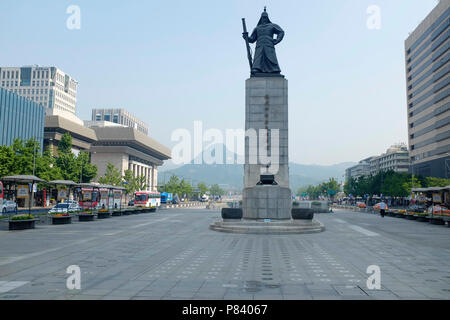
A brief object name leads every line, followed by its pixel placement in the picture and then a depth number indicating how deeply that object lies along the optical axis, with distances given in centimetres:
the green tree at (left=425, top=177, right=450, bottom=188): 6156
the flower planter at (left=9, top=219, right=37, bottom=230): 2134
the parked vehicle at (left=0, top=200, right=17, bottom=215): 3641
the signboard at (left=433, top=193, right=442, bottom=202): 2994
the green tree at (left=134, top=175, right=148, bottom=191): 8585
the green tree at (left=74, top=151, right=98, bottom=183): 5783
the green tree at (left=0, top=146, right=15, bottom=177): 3909
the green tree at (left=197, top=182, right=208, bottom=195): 14965
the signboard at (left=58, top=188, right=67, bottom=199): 2819
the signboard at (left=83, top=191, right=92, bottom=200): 3839
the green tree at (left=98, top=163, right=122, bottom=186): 7450
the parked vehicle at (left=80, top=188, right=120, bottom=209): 3922
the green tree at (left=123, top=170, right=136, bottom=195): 8275
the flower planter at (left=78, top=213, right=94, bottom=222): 2908
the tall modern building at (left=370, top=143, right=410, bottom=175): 13538
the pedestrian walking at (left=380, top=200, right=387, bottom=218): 3891
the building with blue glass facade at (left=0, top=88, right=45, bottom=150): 6788
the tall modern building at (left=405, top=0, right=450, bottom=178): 7256
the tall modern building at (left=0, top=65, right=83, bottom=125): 14275
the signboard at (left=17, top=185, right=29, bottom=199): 2359
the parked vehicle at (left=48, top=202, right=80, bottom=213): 3571
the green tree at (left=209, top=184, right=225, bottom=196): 18224
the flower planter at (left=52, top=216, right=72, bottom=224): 2583
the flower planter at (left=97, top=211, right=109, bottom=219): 3284
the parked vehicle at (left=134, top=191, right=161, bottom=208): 5972
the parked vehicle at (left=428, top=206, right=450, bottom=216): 3425
